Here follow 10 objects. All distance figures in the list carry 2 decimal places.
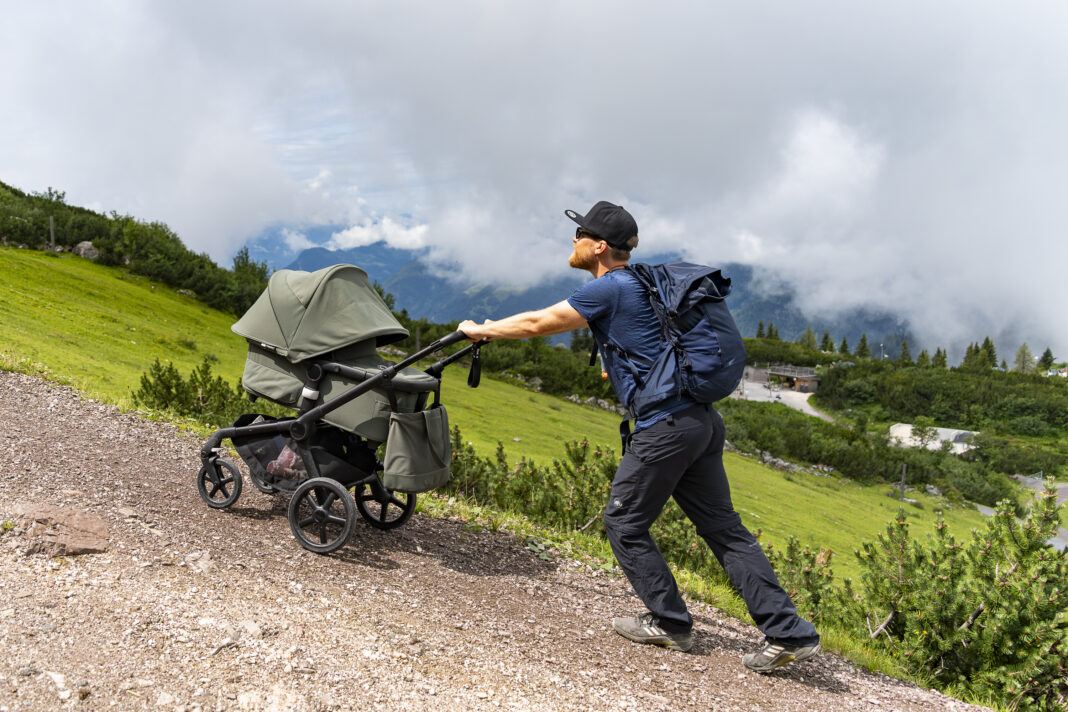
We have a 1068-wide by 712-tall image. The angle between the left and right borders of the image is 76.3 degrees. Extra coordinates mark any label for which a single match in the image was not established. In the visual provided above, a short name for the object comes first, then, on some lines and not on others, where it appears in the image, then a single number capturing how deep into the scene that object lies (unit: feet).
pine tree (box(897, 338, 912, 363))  583.78
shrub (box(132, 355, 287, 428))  37.29
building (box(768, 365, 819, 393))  532.73
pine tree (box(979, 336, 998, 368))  607.57
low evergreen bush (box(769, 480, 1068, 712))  17.79
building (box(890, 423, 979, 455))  388.12
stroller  18.13
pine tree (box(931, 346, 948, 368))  579.07
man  15.06
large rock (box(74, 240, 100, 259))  139.13
